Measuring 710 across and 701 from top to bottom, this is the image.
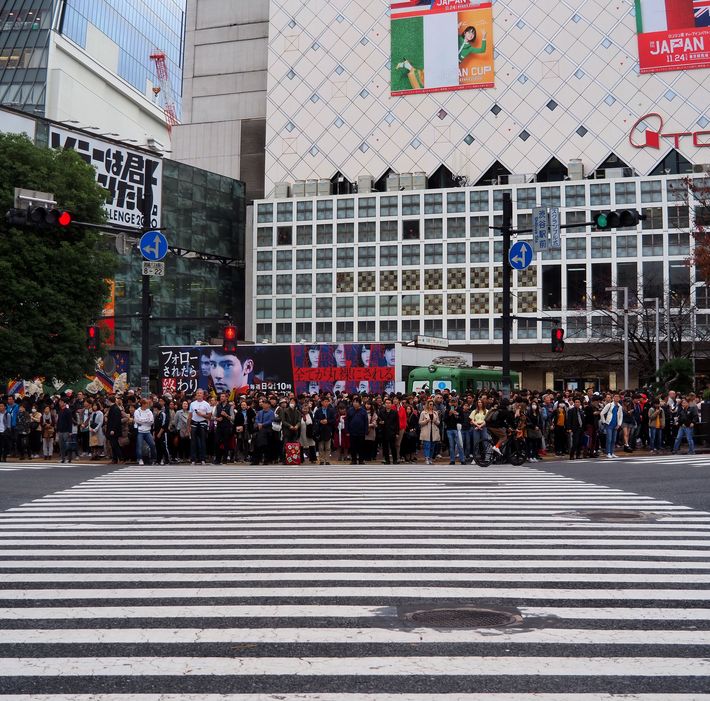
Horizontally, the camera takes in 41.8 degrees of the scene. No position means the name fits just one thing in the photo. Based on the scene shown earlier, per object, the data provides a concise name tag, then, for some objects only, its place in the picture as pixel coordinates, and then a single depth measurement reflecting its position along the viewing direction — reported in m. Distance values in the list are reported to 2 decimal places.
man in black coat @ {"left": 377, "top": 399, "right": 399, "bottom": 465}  23.55
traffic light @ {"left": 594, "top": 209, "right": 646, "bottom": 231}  19.69
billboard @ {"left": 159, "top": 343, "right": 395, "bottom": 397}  38.06
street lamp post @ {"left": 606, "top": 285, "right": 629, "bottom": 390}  45.63
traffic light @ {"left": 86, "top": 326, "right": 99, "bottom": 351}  33.49
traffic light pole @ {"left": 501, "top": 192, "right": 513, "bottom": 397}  22.98
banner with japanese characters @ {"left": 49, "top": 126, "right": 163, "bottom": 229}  61.19
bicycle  22.17
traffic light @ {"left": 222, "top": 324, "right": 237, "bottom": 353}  22.77
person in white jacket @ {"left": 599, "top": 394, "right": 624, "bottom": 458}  24.67
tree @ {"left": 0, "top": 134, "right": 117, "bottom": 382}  33.12
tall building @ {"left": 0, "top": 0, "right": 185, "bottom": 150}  89.75
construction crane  116.62
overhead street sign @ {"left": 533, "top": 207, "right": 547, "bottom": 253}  23.17
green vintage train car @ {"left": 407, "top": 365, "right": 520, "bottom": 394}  36.34
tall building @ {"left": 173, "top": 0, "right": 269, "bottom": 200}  89.88
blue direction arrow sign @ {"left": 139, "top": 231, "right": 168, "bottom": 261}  21.53
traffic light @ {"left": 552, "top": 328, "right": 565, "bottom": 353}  23.16
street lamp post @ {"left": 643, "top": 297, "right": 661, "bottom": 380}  47.09
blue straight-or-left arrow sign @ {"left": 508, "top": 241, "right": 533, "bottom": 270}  22.80
